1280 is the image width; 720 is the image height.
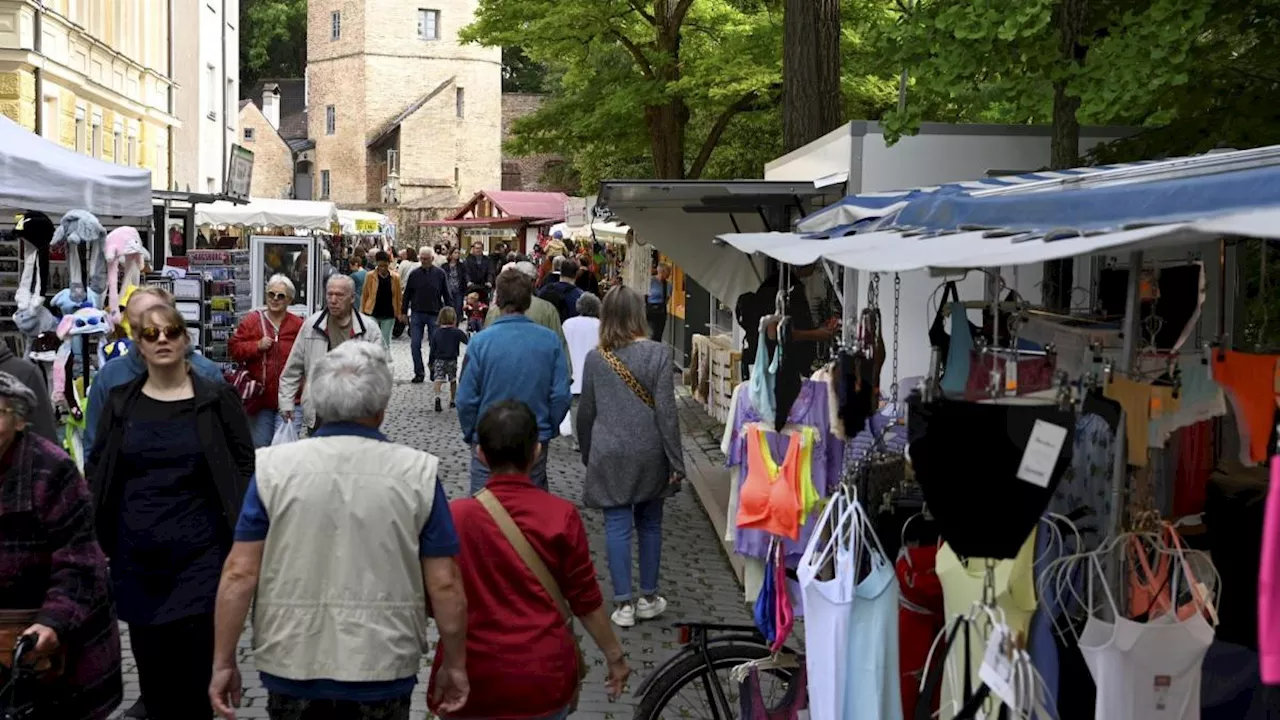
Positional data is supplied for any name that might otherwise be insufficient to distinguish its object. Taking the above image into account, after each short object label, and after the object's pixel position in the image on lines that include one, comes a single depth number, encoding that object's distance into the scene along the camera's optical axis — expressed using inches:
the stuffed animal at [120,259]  454.6
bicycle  216.5
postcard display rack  601.9
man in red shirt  171.6
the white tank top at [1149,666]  172.4
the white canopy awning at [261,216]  1037.8
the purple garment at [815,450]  243.3
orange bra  234.4
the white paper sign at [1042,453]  164.6
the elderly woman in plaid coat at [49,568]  173.8
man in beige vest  162.4
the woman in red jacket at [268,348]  383.9
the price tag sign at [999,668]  168.4
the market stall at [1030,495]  169.9
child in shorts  689.0
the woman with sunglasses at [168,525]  207.9
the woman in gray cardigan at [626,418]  316.5
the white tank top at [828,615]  194.1
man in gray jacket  374.3
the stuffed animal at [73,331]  421.7
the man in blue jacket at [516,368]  326.6
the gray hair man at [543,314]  458.9
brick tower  2790.4
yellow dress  175.2
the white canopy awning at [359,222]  1542.8
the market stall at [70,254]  410.6
